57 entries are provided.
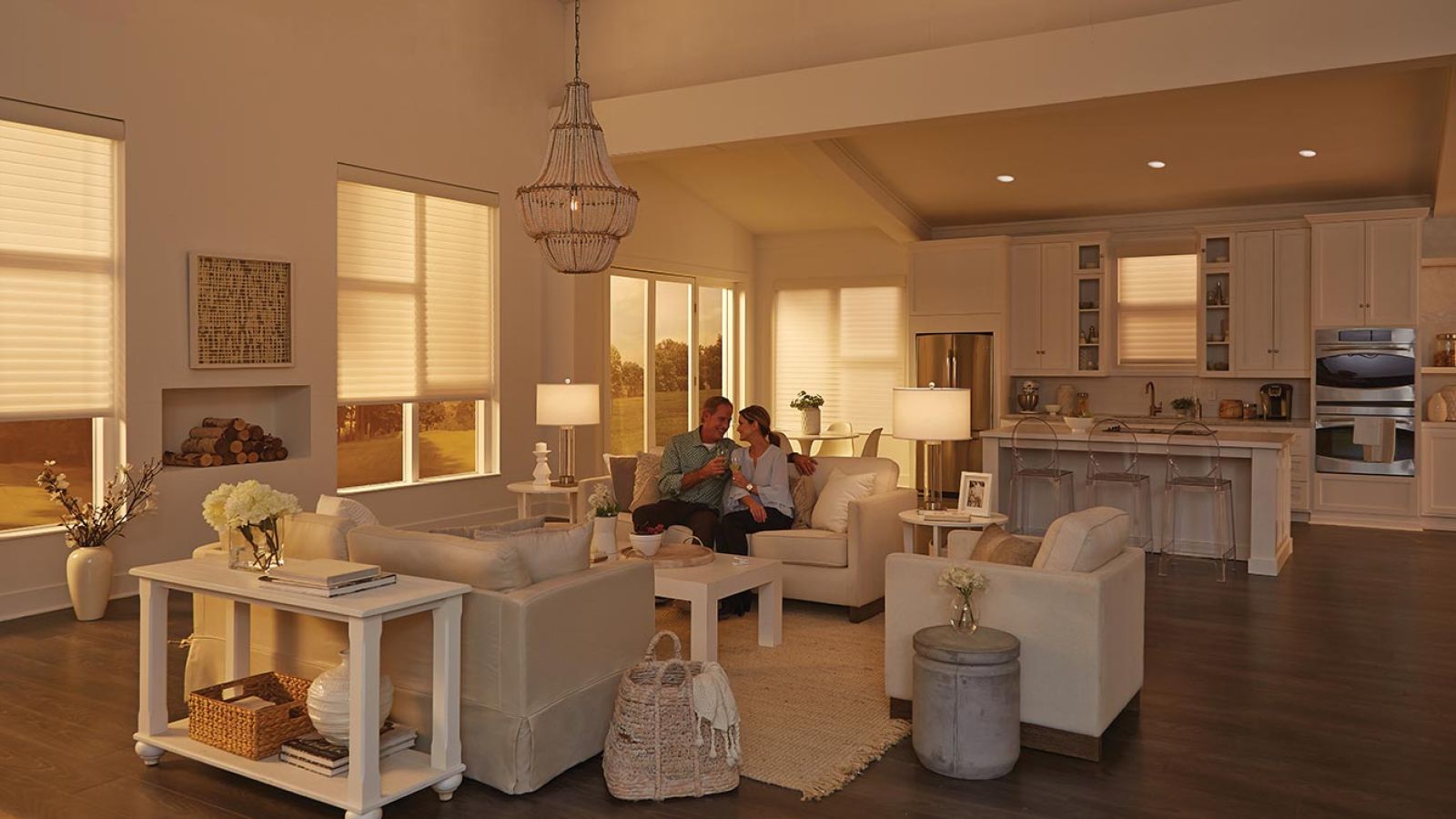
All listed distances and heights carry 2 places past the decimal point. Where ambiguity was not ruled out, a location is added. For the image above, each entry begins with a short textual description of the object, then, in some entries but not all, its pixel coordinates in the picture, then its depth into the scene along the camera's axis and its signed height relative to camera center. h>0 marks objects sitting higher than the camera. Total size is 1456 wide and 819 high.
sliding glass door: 10.30 +0.50
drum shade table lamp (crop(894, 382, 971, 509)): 5.48 -0.06
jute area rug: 3.58 -1.17
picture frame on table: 5.73 -0.48
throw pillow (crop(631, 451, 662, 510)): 6.22 -0.45
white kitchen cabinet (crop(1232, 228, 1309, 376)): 9.26 +0.86
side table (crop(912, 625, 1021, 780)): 3.46 -0.98
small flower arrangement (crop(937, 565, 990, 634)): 3.68 -0.63
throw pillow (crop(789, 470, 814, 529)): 6.16 -0.58
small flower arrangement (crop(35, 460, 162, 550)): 5.68 -0.56
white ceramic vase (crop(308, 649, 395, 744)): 3.23 -0.90
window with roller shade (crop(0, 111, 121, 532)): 5.65 +0.51
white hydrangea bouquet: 3.51 -0.38
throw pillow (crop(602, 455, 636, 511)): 6.73 -0.48
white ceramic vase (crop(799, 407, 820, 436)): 10.58 -0.18
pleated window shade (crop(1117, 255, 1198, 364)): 10.05 +0.87
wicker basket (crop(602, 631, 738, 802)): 3.30 -1.06
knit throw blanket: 3.31 -0.94
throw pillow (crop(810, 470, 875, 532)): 5.92 -0.52
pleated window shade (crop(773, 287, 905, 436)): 11.59 +0.56
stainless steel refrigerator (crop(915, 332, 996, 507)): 10.58 +0.27
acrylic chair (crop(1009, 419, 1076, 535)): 7.65 -0.58
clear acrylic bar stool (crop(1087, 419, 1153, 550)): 7.33 -0.50
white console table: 3.04 -0.86
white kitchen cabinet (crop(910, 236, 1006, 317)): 10.54 +1.24
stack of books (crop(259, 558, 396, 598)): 3.17 -0.52
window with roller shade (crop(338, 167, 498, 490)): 7.55 +0.54
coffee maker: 9.41 +0.01
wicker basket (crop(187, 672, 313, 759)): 3.36 -1.00
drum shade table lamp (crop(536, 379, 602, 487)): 6.88 -0.03
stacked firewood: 6.54 -0.27
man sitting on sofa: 5.88 -0.41
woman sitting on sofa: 5.90 -0.49
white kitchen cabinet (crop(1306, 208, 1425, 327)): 8.66 +1.09
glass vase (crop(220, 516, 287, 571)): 3.59 -0.49
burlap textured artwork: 6.38 +0.55
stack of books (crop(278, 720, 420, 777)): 3.25 -1.06
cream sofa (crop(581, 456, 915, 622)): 5.64 -0.81
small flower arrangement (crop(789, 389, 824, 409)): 10.54 +0.00
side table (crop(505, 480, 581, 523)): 6.81 -0.57
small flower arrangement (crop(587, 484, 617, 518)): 5.04 -0.48
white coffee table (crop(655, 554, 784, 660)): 4.56 -0.82
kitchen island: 6.80 -0.46
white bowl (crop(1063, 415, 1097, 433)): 7.45 -0.15
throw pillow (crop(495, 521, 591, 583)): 3.51 -0.49
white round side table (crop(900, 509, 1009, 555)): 5.48 -0.62
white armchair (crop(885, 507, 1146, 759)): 3.60 -0.77
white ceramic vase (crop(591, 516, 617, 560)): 5.02 -0.63
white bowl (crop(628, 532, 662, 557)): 4.89 -0.64
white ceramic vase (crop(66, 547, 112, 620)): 5.55 -0.92
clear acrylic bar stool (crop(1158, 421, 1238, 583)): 6.98 -0.69
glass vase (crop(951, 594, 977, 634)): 3.70 -0.74
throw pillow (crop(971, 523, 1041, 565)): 4.00 -0.55
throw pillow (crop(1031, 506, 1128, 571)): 3.73 -0.49
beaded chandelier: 5.39 +1.00
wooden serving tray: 4.89 -0.71
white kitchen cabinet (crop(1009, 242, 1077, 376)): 10.39 +0.91
